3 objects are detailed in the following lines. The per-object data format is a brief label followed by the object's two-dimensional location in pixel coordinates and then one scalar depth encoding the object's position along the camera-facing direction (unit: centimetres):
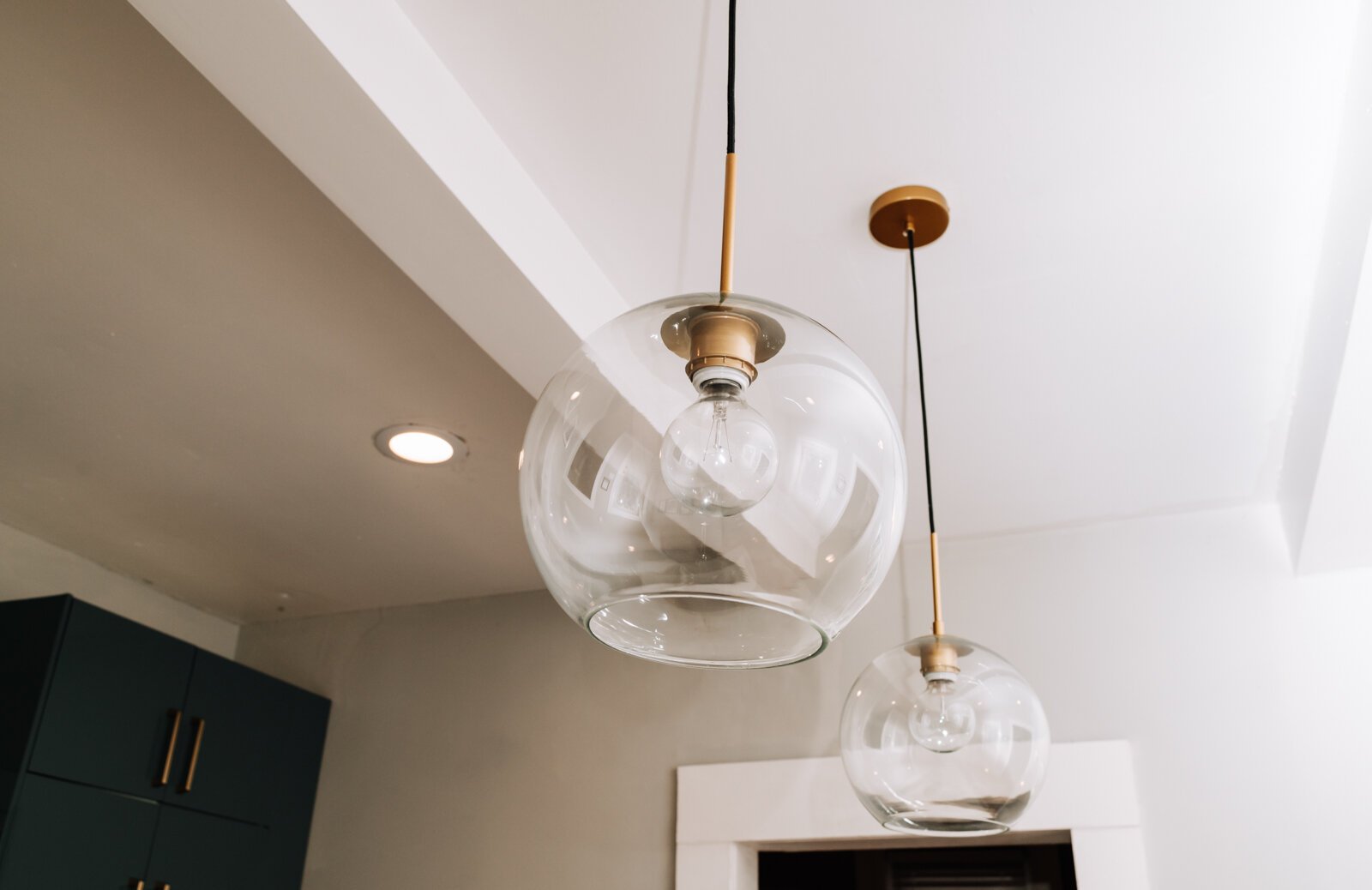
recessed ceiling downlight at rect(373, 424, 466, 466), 203
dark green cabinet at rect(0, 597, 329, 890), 206
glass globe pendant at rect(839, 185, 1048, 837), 98
